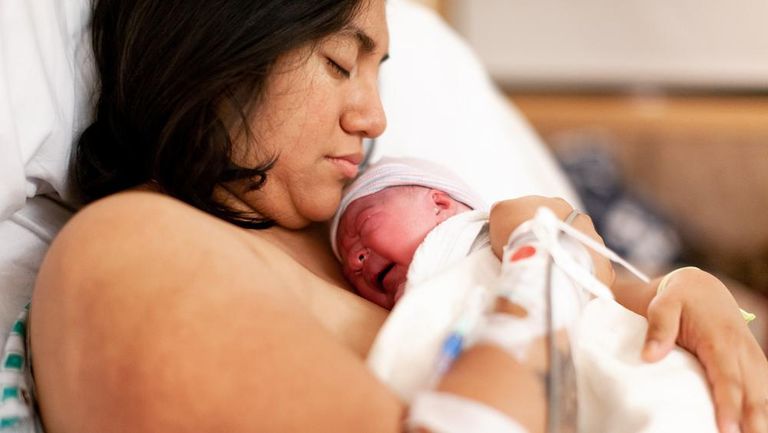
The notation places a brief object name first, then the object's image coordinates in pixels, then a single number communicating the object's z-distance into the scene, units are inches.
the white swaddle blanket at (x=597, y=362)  32.8
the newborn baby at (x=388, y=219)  43.1
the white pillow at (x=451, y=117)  60.9
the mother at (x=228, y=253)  28.4
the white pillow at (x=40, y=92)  39.1
